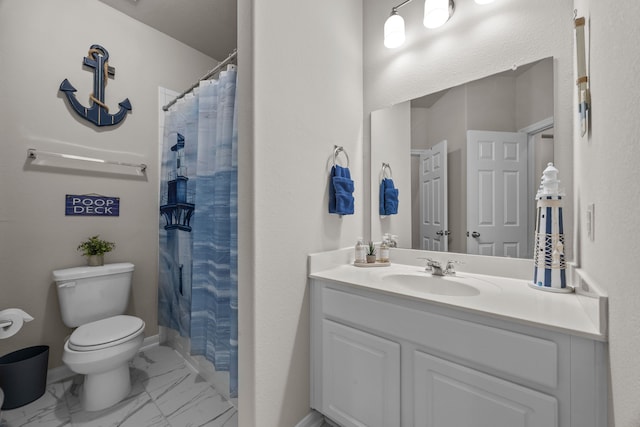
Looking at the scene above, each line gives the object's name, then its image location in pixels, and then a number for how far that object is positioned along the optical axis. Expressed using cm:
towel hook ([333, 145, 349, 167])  156
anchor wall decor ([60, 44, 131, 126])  188
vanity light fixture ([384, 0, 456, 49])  140
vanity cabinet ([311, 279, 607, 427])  72
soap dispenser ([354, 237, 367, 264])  160
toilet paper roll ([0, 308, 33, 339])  136
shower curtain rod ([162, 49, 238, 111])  152
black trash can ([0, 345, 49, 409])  148
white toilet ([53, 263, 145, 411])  144
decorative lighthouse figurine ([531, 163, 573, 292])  103
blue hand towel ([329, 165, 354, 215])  148
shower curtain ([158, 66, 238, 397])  147
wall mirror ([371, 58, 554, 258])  123
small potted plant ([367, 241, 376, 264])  158
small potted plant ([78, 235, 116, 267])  185
